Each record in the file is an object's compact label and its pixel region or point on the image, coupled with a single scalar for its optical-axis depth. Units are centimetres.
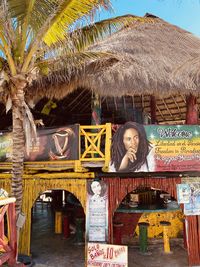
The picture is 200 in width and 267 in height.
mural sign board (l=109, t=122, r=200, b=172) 625
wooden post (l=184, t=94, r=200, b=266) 666
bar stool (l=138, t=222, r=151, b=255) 769
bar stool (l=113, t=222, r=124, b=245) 785
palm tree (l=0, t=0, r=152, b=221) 536
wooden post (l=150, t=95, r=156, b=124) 906
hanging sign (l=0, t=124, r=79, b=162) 635
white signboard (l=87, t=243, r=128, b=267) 535
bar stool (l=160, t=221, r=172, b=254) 773
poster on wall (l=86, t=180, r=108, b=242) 651
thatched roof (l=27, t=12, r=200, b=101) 676
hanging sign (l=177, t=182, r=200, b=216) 670
